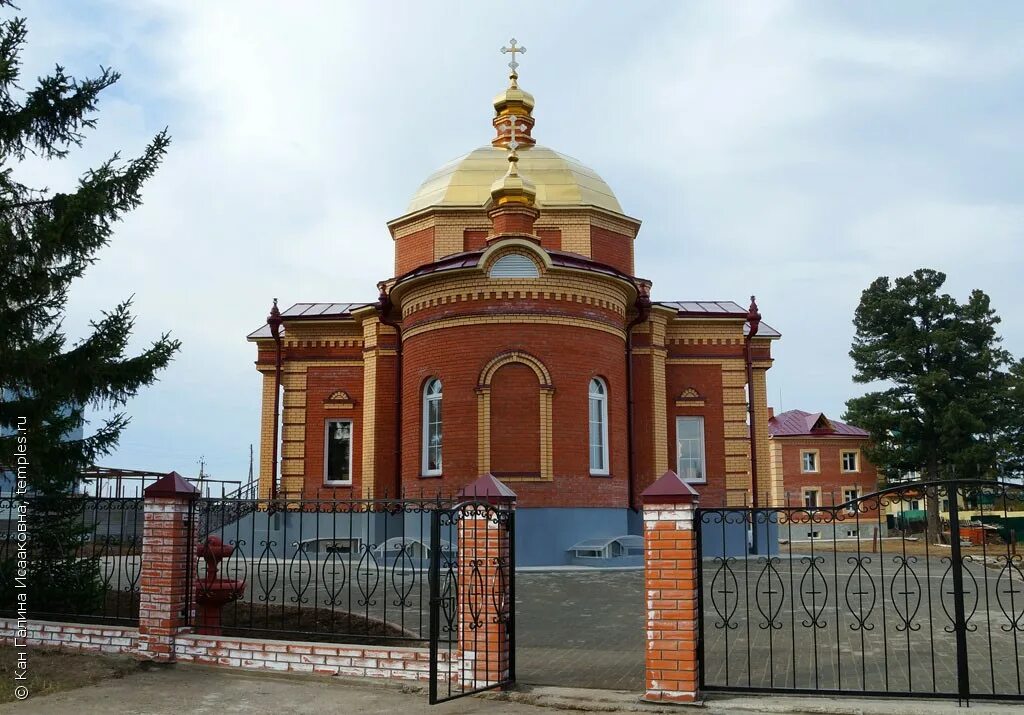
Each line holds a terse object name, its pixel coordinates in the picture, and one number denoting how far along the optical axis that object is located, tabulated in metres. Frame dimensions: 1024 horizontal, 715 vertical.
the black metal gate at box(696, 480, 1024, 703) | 6.14
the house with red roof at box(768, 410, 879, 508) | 42.28
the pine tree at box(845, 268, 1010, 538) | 27.97
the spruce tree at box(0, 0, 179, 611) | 7.88
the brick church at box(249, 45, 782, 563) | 15.70
